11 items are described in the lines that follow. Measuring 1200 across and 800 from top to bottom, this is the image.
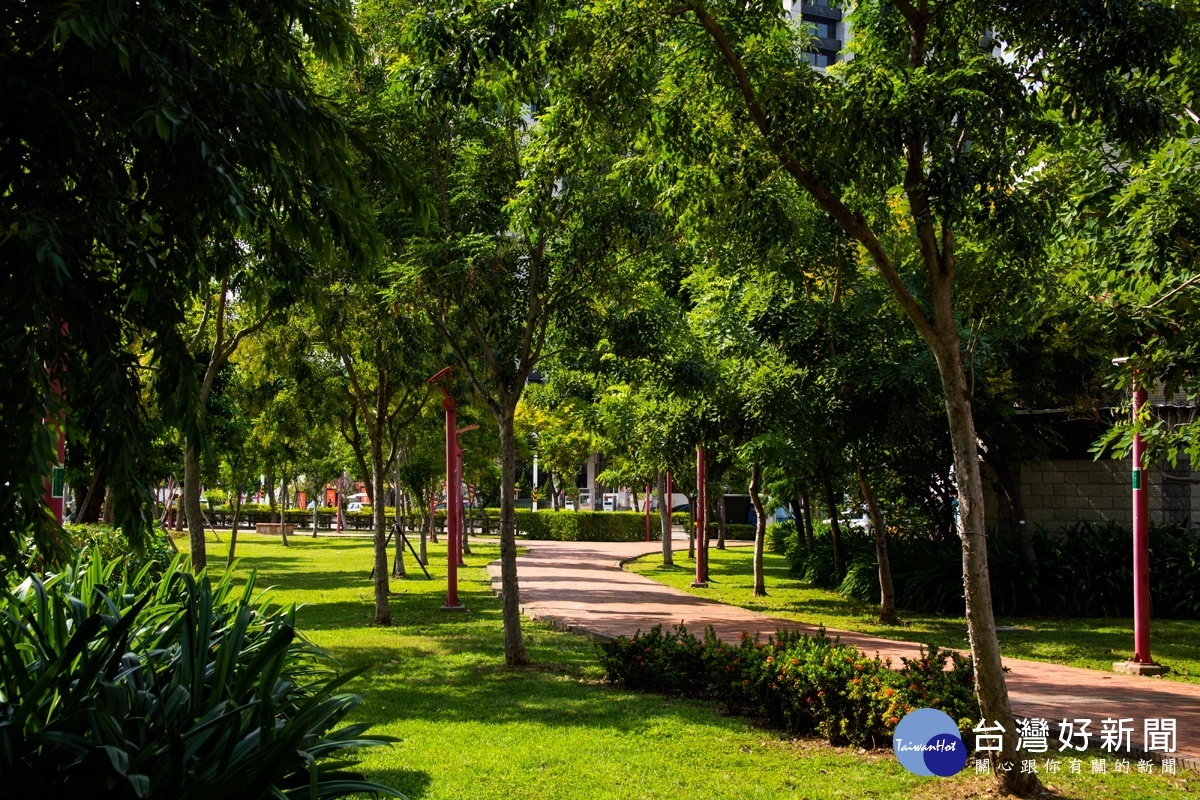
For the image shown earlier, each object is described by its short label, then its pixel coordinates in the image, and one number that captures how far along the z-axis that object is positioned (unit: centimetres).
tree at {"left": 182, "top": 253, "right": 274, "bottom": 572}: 1306
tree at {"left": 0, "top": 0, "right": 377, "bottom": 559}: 327
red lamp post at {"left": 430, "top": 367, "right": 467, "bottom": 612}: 1723
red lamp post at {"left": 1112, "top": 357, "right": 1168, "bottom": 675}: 1115
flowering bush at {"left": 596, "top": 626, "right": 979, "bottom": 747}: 761
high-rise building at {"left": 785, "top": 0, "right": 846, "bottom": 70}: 6944
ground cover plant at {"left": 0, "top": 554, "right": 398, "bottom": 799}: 363
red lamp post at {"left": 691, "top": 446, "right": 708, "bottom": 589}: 2242
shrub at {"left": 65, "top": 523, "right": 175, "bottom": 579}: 1032
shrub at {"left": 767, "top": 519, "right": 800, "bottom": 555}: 3031
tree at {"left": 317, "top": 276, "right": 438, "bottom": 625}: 1417
